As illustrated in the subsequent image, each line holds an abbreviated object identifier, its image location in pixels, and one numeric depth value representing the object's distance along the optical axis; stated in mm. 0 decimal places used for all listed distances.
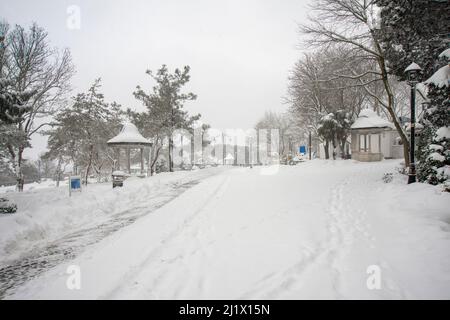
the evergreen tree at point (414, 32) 7473
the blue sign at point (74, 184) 10898
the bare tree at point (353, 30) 11547
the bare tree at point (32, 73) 16906
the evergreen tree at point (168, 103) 25422
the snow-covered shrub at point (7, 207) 8547
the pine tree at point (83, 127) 27094
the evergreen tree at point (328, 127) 24691
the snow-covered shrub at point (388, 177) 10839
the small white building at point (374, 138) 24562
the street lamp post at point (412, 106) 8383
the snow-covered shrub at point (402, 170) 11582
